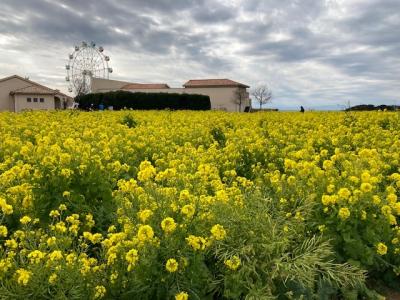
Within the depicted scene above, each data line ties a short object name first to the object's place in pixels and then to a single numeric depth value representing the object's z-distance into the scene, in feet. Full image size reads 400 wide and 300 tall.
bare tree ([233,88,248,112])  242.47
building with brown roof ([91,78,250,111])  244.22
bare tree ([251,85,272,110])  265.95
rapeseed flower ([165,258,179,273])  9.00
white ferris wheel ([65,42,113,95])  201.87
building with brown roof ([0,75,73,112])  200.03
